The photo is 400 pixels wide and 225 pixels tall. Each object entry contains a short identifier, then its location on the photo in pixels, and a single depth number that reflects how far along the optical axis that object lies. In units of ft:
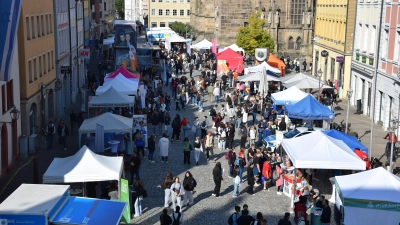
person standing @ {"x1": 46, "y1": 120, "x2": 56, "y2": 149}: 98.73
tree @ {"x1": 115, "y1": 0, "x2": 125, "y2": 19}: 567.59
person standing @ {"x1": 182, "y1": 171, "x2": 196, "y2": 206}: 67.82
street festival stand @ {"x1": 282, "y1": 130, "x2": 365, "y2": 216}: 68.03
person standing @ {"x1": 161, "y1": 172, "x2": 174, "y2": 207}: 66.64
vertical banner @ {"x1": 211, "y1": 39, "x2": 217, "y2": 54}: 206.82
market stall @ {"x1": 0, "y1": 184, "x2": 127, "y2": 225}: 47.91
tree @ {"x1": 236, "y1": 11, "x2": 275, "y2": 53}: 214.28
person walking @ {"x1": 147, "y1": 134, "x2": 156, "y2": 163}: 87.51
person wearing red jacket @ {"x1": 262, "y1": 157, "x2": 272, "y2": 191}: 75.56
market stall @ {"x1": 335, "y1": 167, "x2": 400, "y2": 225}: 55.72
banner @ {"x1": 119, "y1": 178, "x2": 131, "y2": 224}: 61.46
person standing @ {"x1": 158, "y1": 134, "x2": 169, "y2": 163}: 86.84
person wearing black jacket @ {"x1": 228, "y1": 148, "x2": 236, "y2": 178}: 80.23
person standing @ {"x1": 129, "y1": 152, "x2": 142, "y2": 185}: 75.61
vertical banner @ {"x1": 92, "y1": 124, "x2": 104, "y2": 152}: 86.63
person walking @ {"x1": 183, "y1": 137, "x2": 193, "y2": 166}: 85.66
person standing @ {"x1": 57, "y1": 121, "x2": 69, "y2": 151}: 98.44
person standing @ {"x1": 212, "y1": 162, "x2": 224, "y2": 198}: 71.20
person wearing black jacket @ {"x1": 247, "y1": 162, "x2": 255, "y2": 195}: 73.25
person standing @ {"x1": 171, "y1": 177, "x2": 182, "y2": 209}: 65.72
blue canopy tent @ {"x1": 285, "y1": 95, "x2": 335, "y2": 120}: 94.84
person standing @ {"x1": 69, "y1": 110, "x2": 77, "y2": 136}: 109.50
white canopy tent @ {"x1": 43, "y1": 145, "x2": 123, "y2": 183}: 62.13
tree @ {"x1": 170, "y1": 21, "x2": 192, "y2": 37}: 365.20
